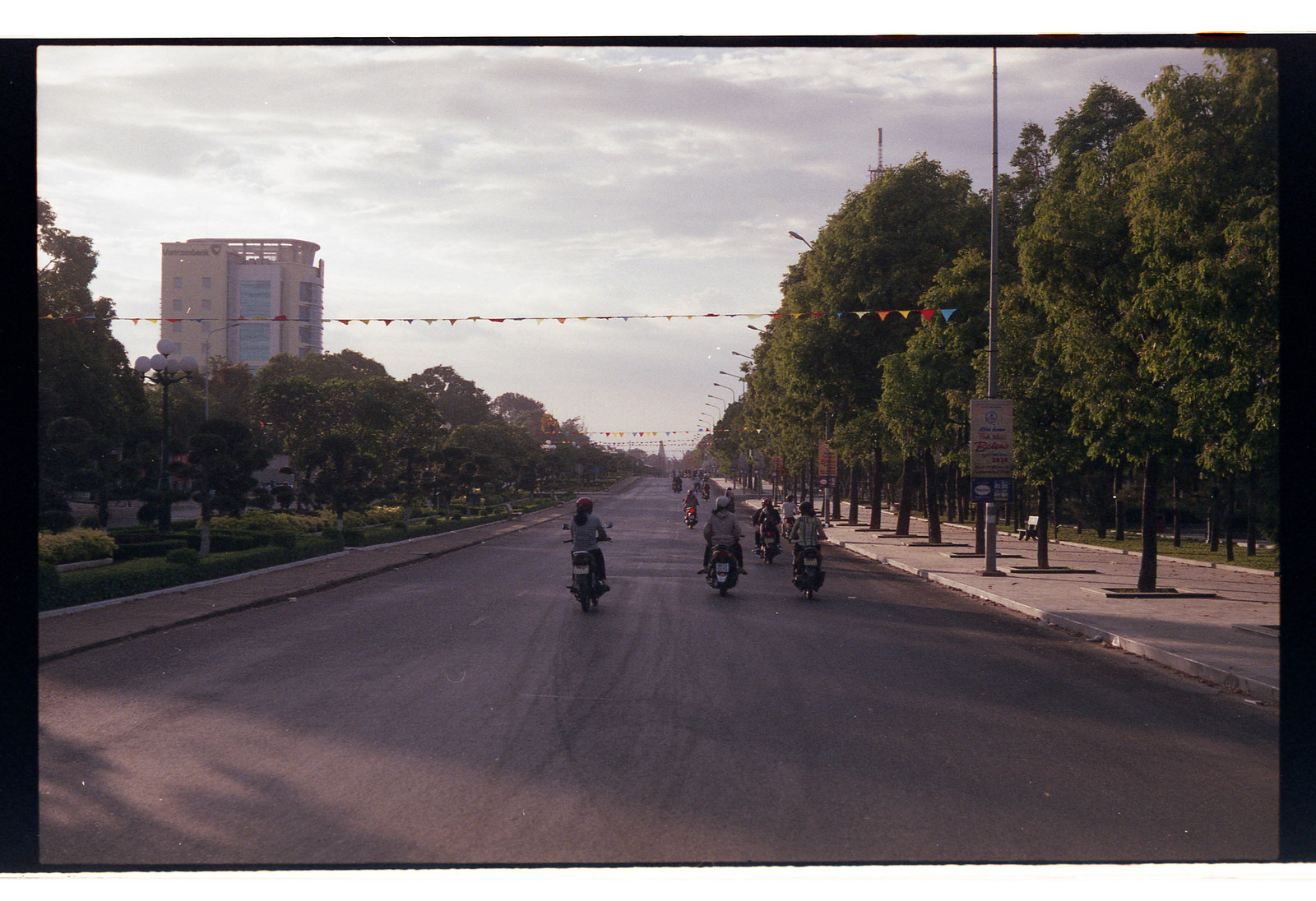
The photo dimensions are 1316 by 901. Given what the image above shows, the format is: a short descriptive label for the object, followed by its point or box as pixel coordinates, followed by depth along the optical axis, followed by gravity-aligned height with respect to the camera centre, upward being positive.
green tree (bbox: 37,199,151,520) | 34.19 +3.38
